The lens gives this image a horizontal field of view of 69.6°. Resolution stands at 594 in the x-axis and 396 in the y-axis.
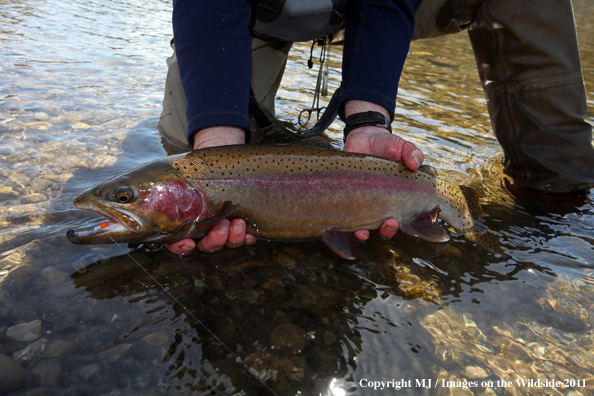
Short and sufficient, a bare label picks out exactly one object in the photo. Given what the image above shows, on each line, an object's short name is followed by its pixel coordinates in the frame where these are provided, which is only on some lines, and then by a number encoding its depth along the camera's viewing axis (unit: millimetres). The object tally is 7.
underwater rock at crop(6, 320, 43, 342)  420
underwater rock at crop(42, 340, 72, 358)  408
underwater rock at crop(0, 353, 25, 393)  374
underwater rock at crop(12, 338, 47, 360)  401
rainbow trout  501
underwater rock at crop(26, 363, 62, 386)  384
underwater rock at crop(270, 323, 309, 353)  447
